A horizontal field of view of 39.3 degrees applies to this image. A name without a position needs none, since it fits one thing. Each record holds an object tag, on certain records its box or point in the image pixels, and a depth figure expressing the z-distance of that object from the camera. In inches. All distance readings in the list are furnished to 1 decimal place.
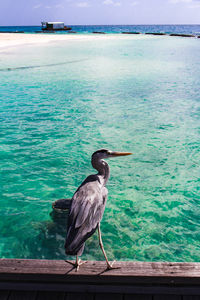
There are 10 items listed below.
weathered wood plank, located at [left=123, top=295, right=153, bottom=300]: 116.0
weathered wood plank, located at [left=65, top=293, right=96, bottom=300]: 116.6
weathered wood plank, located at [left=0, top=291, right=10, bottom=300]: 115.9
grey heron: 122.3
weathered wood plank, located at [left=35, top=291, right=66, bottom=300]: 116.7
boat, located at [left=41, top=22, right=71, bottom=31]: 4288.9
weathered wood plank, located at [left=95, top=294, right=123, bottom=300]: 116.4
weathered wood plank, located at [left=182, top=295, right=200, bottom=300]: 114.2
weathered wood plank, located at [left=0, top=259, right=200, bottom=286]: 117.2
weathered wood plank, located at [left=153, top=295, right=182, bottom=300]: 115.0
